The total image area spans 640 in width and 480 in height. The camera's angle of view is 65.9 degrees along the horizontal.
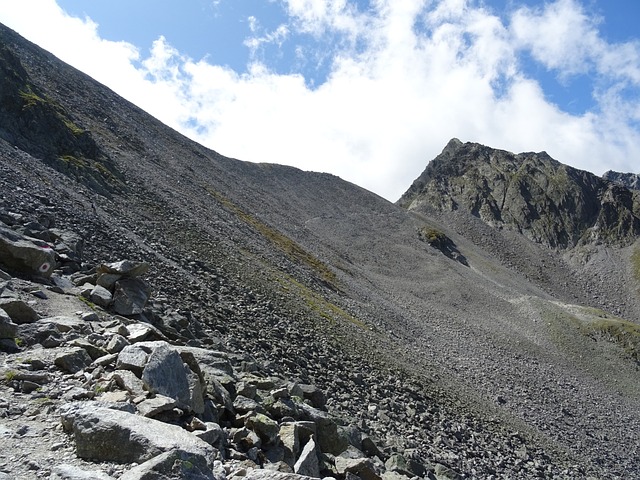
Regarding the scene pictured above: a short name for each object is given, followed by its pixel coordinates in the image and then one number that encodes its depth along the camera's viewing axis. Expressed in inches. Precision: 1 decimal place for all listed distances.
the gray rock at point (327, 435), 520.7
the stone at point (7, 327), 416.5
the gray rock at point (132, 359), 397.1
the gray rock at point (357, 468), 450.9
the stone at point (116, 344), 437.7
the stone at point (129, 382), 364.8
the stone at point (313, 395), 677.9
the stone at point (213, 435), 343.3
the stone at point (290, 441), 409.1
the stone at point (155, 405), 340.8
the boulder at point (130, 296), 620.1
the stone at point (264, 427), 409.4
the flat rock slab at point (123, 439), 290.0
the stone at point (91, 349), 426.6
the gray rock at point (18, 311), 452.6
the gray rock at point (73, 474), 264.8
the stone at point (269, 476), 295.4
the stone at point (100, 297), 605.0
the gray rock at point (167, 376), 372.5
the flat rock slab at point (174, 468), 260.2
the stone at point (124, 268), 665.6
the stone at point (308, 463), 387.5
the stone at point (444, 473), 756.6
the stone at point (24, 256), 587.2
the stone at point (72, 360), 394.0
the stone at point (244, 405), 455.4
